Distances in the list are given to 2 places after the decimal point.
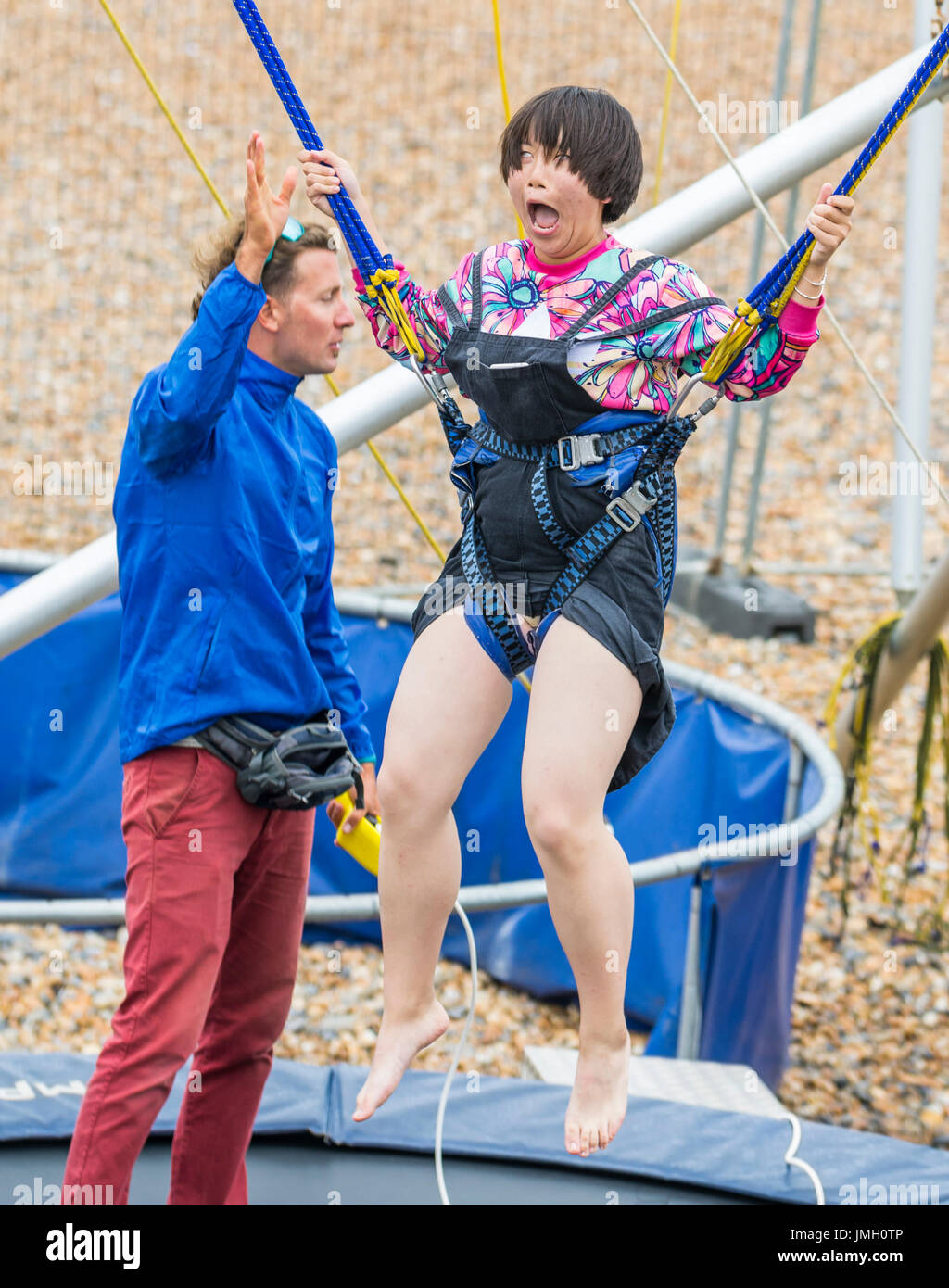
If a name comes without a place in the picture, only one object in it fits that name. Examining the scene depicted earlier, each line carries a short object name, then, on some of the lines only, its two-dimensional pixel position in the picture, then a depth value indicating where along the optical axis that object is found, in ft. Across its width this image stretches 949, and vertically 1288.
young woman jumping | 12.87
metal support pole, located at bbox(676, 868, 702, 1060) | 24.49
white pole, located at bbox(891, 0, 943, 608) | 26.40
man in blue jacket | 15.81
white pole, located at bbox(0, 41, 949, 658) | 17.49
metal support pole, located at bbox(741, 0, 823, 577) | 35.32
